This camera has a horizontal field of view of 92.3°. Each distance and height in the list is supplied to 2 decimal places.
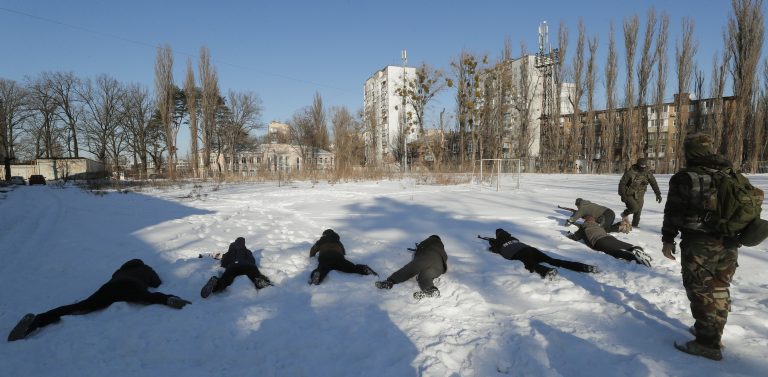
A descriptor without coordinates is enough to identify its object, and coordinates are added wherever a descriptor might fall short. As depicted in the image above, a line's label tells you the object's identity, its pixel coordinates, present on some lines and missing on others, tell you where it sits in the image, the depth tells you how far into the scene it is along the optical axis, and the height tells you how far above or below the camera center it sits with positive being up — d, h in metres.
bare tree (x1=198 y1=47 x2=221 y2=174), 34.16 +7.41
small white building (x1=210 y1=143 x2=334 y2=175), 50.97 +2.07
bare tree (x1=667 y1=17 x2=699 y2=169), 30.88 +7.35
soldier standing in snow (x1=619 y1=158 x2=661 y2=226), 6.93 -0.48
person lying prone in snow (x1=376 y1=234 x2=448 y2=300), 3.88 -1.20
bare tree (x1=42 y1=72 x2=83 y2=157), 42.25 +7.83
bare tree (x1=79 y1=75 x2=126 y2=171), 43.75 +5.59
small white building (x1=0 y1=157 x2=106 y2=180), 37.03 +0.67
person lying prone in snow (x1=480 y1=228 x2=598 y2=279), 4.34 -1.22
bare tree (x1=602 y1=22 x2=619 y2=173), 34.25 +6.25
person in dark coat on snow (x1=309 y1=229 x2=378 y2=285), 4.42 -1.21
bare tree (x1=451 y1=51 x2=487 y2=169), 30.56 +5.87
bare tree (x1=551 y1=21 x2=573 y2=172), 35.94 +5.64
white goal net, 16.56 -0.72
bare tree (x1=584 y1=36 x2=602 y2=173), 34.94 +6.85
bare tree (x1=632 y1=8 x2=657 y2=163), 31.89 +6.19
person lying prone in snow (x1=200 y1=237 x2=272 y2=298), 4.06 -1.20
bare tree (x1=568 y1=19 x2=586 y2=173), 35.19 +6.00
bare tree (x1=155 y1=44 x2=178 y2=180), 33.44 +8.04
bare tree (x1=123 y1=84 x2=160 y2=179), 44.75 +5.72
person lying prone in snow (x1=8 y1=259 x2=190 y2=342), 3.10 -1.23
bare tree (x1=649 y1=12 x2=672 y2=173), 31.44 +7.08
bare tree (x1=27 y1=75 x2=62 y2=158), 41.34 +5.91
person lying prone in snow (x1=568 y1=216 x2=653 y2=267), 4.75 -1.18
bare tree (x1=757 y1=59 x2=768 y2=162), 29.75 +3.40
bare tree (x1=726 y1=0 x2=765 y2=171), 26.39 +6.96
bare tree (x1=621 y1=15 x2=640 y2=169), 32.56 +5.61
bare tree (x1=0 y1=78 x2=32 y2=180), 40.16 +7.37
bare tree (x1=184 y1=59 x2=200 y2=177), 31.84 +5.24
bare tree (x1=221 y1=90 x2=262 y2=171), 48.52 +6.12
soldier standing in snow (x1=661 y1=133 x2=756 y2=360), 2.63 -0.71
